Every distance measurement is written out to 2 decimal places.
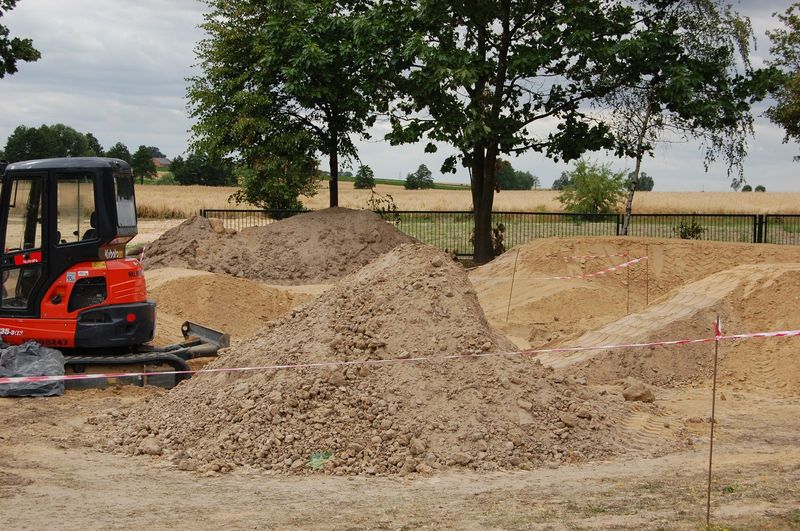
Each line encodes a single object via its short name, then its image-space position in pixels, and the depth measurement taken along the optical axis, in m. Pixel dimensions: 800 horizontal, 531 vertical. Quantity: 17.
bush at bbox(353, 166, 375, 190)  32.81
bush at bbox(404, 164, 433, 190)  85.06
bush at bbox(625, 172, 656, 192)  100.44
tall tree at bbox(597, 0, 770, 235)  27.02
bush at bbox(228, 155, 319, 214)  30.34
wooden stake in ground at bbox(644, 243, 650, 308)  21.75
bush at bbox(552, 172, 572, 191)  47.83
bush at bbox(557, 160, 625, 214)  46.06
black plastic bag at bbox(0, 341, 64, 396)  12.66
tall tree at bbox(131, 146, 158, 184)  80.25
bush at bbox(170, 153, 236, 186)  82.00
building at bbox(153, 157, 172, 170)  107.84
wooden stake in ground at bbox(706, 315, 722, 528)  7.66
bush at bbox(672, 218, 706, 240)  32.06
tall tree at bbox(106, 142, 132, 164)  80.89
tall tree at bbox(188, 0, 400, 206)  28.05
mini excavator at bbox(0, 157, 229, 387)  12.70
